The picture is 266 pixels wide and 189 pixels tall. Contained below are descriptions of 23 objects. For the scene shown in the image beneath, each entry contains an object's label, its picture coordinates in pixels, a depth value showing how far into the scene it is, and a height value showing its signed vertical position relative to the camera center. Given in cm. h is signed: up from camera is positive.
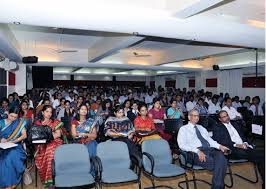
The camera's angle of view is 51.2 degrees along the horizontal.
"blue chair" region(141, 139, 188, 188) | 352 -91
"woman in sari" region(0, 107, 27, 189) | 375 -81
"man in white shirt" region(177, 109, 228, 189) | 371 -79
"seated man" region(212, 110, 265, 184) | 416 -78
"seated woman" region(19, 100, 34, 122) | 602 -36
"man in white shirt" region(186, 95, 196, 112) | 921 -33
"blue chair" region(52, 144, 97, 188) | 329 -88
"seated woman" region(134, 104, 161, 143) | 495 -59
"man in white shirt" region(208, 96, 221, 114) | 885 -37
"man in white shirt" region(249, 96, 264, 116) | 841 -40
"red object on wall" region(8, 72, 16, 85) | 1043 +62
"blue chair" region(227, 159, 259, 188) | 421 -102
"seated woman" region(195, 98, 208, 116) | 829 -37
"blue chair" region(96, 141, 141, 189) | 349 -86
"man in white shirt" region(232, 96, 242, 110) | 913 -28
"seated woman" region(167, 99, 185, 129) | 668 -43
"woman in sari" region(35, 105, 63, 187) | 394 -82
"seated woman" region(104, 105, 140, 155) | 470 -60
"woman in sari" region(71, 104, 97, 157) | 430 -56
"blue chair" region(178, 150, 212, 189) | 378 -96
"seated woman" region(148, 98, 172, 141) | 611 -45
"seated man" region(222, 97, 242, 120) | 734 -42
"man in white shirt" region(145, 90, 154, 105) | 1231 -11
